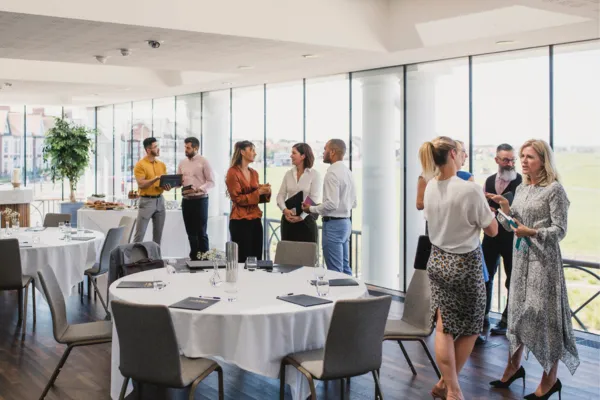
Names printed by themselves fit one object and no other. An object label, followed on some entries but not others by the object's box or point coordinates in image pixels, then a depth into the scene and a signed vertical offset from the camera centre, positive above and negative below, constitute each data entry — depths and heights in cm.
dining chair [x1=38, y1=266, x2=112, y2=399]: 400 -89
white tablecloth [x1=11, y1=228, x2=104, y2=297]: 621 -61
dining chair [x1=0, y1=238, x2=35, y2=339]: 571 -65
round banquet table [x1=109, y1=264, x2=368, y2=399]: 359 -79
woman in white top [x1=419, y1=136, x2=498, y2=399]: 374 -33
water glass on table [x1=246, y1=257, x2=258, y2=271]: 464 -49
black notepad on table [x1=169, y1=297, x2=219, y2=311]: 367 -65
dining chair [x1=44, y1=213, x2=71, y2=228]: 844 -30
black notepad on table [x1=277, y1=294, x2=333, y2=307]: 379 -65
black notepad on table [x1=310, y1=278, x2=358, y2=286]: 439 -61
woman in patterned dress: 399 -48
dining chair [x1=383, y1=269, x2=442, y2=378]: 416 -86
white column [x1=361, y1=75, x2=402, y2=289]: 787 +21
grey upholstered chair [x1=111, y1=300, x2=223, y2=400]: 324 -80
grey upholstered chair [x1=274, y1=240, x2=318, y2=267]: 543 -50
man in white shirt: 629 -10
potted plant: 1327 +102
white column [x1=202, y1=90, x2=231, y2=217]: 1087 +100
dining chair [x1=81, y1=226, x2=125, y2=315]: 655 -59
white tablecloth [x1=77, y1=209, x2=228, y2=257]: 971 -44
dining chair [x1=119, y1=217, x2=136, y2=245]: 771 -38
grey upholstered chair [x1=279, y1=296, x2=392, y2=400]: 333 -80
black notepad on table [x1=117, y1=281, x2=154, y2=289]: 420 -60
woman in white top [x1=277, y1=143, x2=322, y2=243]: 643 +5
